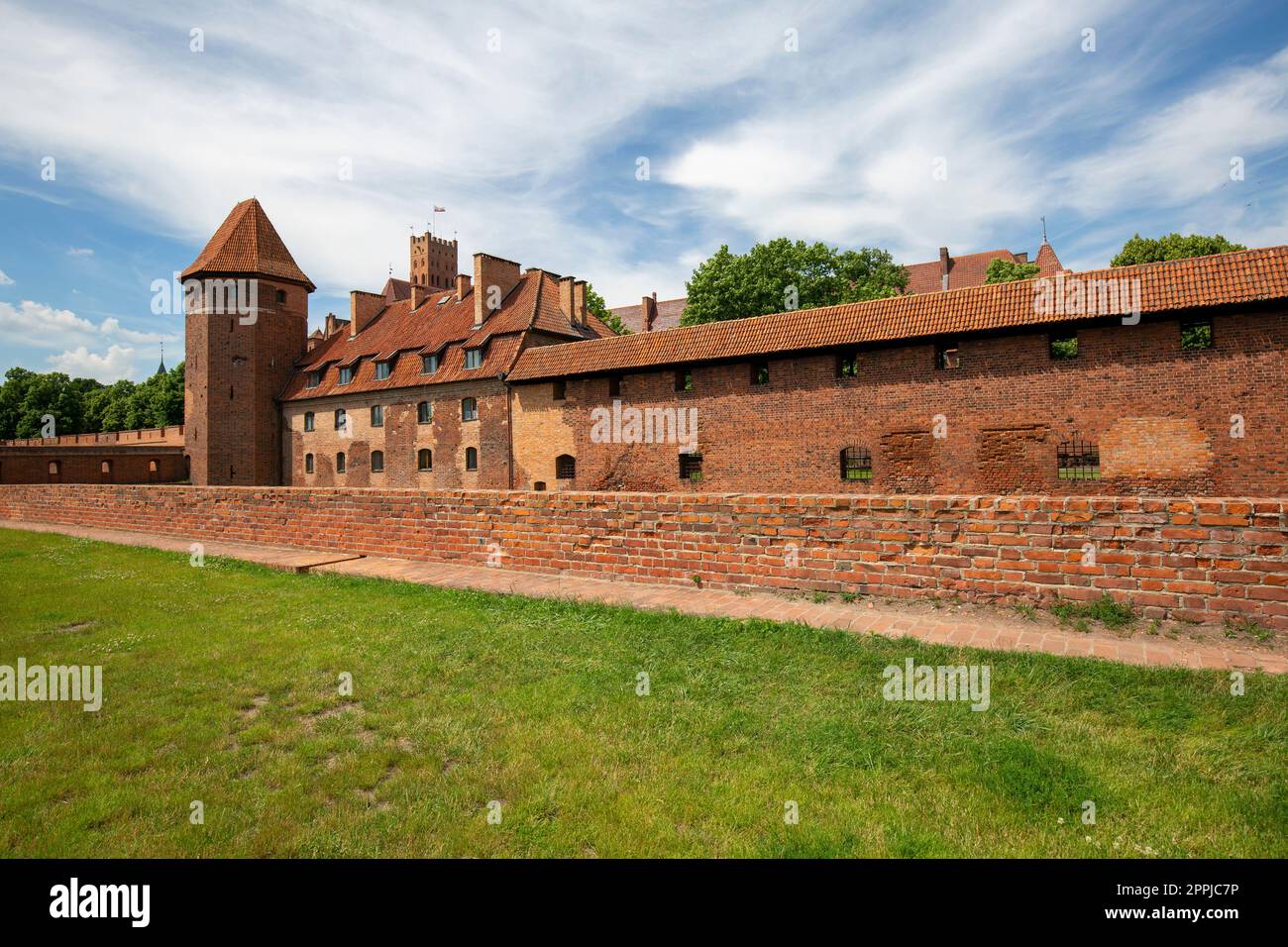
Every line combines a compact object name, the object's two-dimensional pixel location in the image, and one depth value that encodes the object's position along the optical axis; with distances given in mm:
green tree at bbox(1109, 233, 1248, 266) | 31609
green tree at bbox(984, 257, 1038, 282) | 38062
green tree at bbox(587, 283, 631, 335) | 40344
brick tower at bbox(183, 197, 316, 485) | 35844
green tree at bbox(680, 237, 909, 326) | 37594
